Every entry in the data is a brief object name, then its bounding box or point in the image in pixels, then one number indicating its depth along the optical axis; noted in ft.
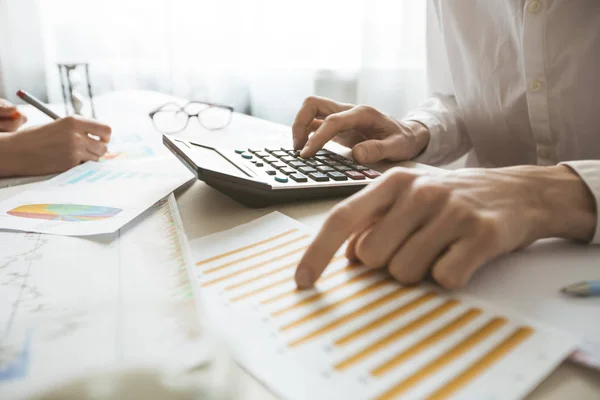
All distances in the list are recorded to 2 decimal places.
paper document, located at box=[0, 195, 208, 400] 0.75
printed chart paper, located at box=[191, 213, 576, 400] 0.69
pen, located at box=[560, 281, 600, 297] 0.93
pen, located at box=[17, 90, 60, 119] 2.67
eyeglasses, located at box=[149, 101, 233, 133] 3.05
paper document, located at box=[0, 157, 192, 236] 1.39
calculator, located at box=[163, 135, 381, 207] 1.42
